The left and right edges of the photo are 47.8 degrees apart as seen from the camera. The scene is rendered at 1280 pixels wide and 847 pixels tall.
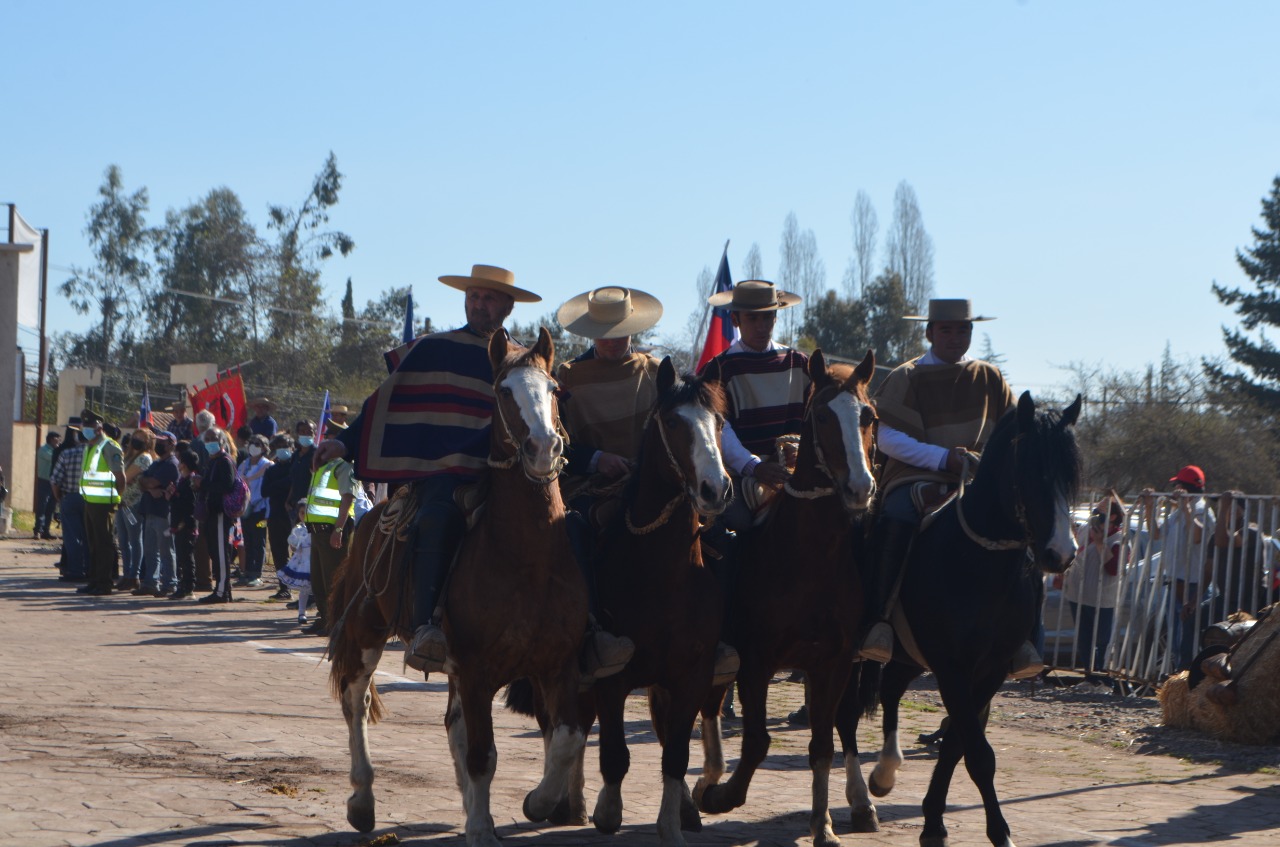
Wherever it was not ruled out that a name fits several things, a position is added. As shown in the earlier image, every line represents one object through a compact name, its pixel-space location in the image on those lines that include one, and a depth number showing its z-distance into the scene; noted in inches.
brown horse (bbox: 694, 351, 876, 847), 288.7
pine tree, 1763.0
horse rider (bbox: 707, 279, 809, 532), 333.7
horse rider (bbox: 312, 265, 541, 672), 292.7
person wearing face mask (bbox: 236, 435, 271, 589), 842.2
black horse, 278.7
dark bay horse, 279.0
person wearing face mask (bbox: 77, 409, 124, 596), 821.9
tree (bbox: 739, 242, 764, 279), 2849.4
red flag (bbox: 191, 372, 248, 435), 1147.3
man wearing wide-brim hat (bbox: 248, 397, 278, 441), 970.1
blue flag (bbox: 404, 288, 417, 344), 795.6
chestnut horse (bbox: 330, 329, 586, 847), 261.6
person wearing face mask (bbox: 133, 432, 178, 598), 807.1
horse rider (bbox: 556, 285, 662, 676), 332.5
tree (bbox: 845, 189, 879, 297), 2817.4
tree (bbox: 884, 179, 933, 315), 2805.1
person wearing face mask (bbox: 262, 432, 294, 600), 809.5
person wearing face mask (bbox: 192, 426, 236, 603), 800.3
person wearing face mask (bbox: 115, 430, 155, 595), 858.8
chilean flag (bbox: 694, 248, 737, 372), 593.5
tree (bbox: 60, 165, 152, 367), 2731.3
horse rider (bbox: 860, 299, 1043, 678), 329.4
